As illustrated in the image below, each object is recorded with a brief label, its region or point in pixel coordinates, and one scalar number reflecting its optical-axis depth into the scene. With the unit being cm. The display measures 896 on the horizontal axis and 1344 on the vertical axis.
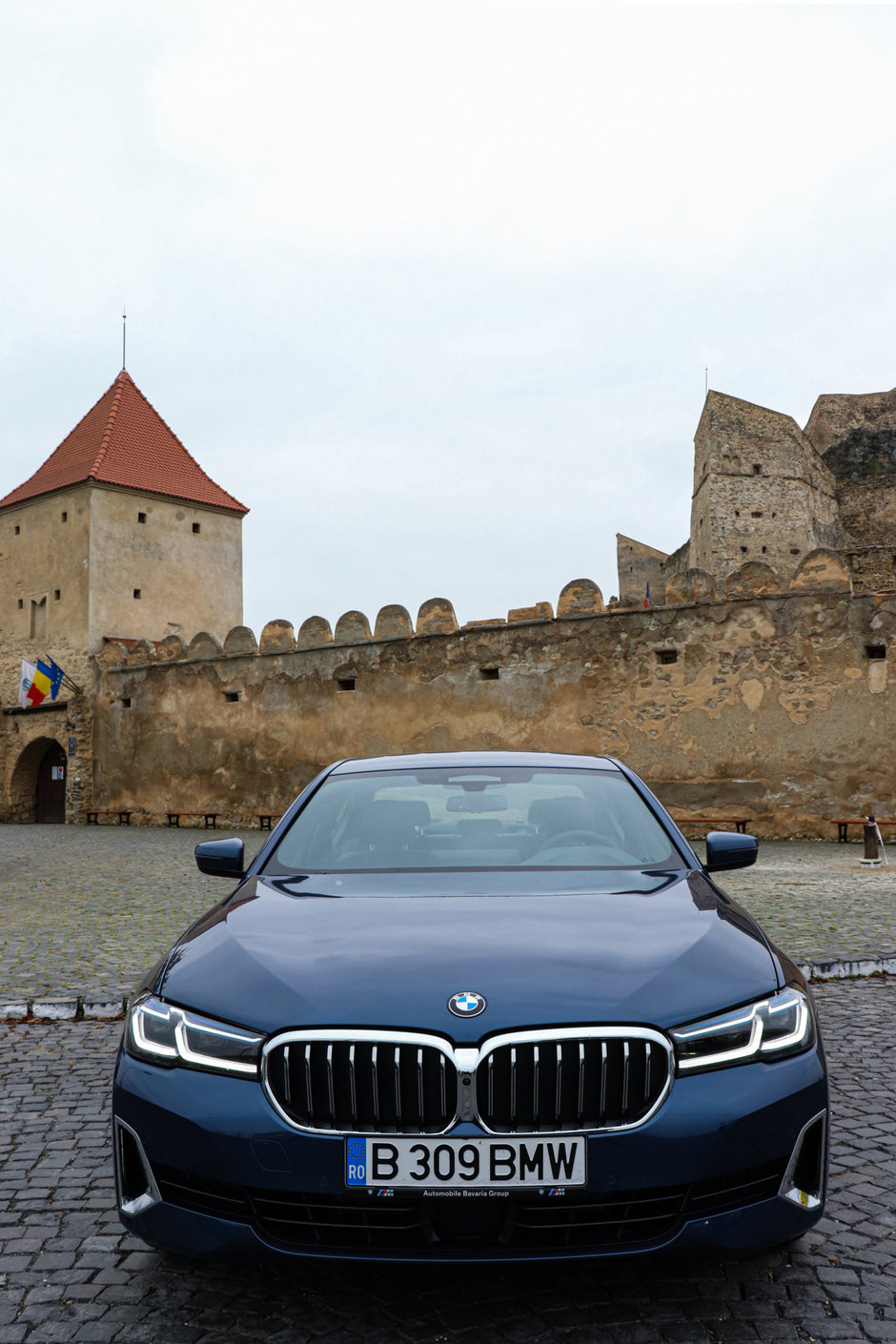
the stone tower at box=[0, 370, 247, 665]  2773
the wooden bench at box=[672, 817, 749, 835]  1680
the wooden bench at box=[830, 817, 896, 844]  1541
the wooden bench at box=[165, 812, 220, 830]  2333
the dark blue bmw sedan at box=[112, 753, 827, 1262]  221
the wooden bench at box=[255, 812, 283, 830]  2214
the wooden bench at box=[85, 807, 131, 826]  2535
